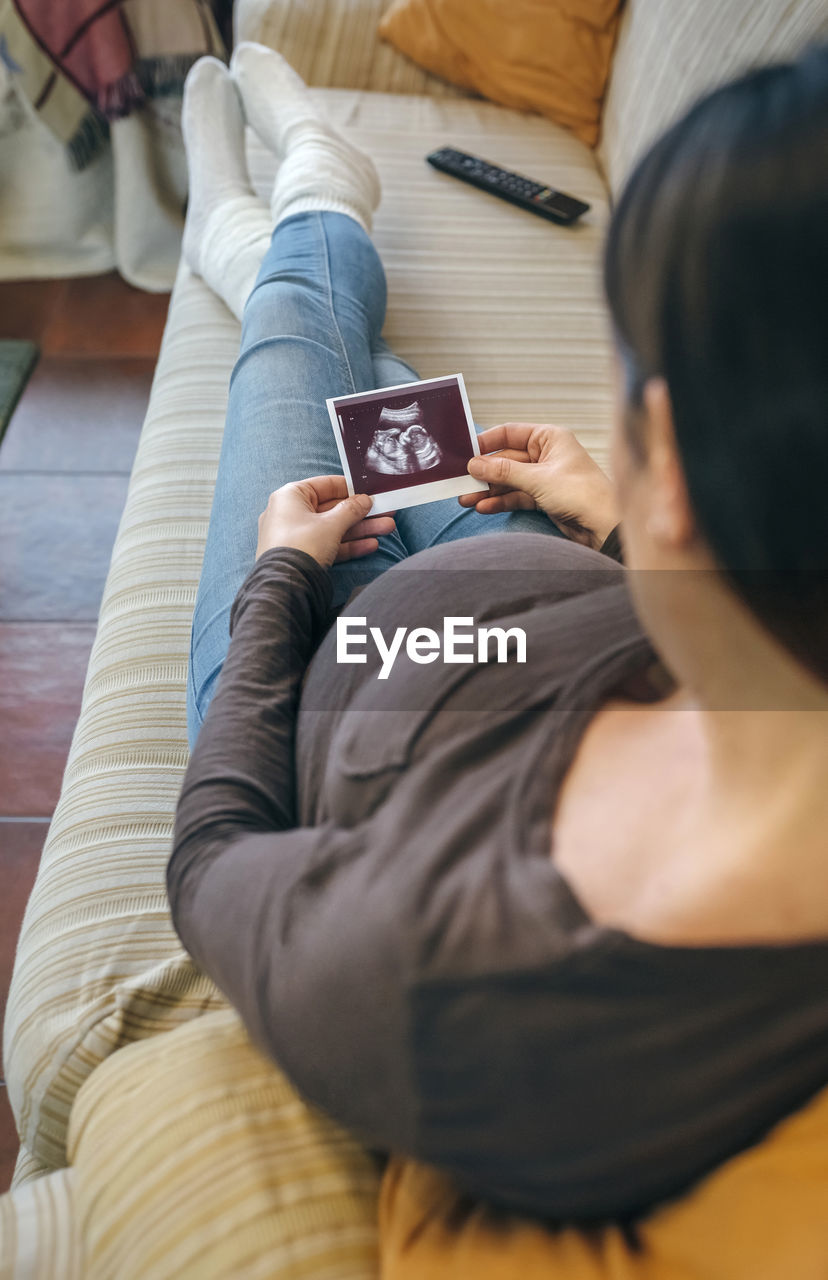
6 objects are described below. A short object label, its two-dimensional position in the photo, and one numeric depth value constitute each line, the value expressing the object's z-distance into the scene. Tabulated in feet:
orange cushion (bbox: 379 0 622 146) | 5.38
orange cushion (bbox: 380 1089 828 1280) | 1.48
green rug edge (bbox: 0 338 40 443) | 5.96
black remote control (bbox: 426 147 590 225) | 5.09
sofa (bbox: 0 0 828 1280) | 1.90
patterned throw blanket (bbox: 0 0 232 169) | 5.92
